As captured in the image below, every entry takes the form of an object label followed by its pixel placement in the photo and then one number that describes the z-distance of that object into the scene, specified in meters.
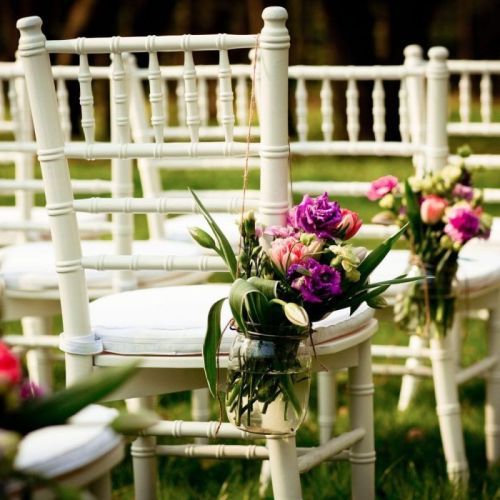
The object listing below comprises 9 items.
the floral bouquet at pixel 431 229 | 4.77
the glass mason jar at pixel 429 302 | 4.86
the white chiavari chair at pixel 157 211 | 3.55
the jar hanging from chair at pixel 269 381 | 3.43
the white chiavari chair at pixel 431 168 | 5.06
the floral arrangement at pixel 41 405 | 2.07
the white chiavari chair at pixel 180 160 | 6.06
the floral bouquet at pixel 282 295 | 3.36
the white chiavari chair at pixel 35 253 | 5.20
